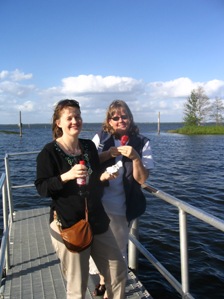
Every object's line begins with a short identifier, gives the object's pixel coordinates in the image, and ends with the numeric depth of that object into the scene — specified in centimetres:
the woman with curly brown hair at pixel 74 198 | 235
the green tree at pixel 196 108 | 6450
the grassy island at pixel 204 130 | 5647
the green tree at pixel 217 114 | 6644
